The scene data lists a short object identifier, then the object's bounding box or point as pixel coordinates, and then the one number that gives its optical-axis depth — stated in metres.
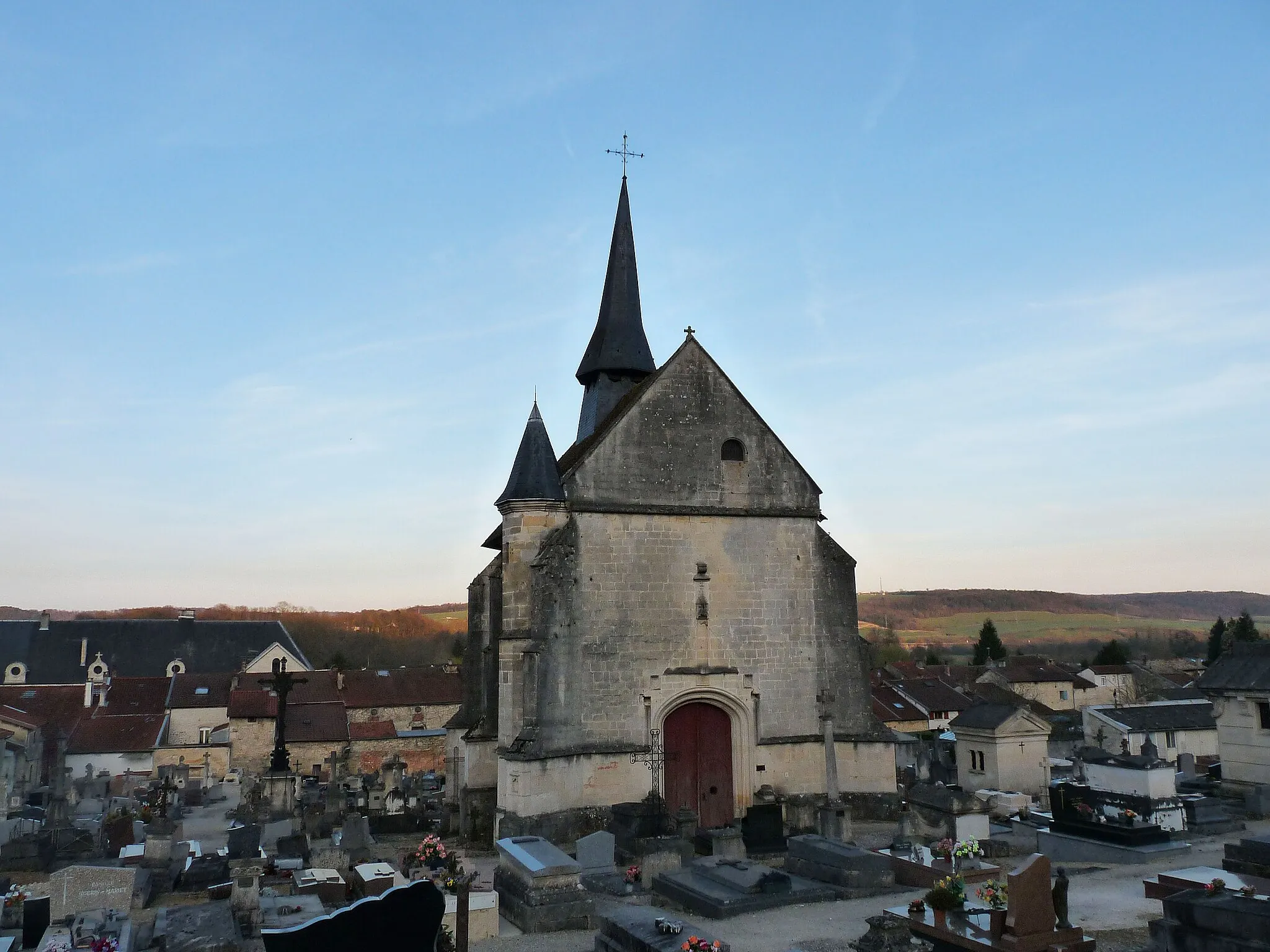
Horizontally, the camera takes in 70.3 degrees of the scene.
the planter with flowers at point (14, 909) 10.65
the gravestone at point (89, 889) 10.05
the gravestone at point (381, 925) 5.27
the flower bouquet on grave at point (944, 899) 8.80
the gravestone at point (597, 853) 12.27
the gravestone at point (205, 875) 12.55
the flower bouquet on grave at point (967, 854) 11.81
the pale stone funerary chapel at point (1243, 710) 18.69
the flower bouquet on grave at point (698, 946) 7.99
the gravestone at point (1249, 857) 11.21
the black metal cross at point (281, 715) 18.20
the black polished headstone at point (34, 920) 9.77
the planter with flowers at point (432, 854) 12.02
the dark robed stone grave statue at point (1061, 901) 8.58
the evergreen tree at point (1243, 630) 54.88
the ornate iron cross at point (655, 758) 15.23
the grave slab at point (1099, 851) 13.21
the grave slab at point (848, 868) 11.69
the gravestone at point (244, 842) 13.53
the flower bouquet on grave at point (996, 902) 8.18
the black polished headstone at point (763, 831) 14.09
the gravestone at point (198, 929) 8.55
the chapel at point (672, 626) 14.94
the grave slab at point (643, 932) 8.35
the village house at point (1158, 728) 25.39
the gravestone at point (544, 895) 10.30
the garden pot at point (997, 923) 8.15
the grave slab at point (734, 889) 10.84
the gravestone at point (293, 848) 13.92
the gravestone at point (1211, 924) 7.60
